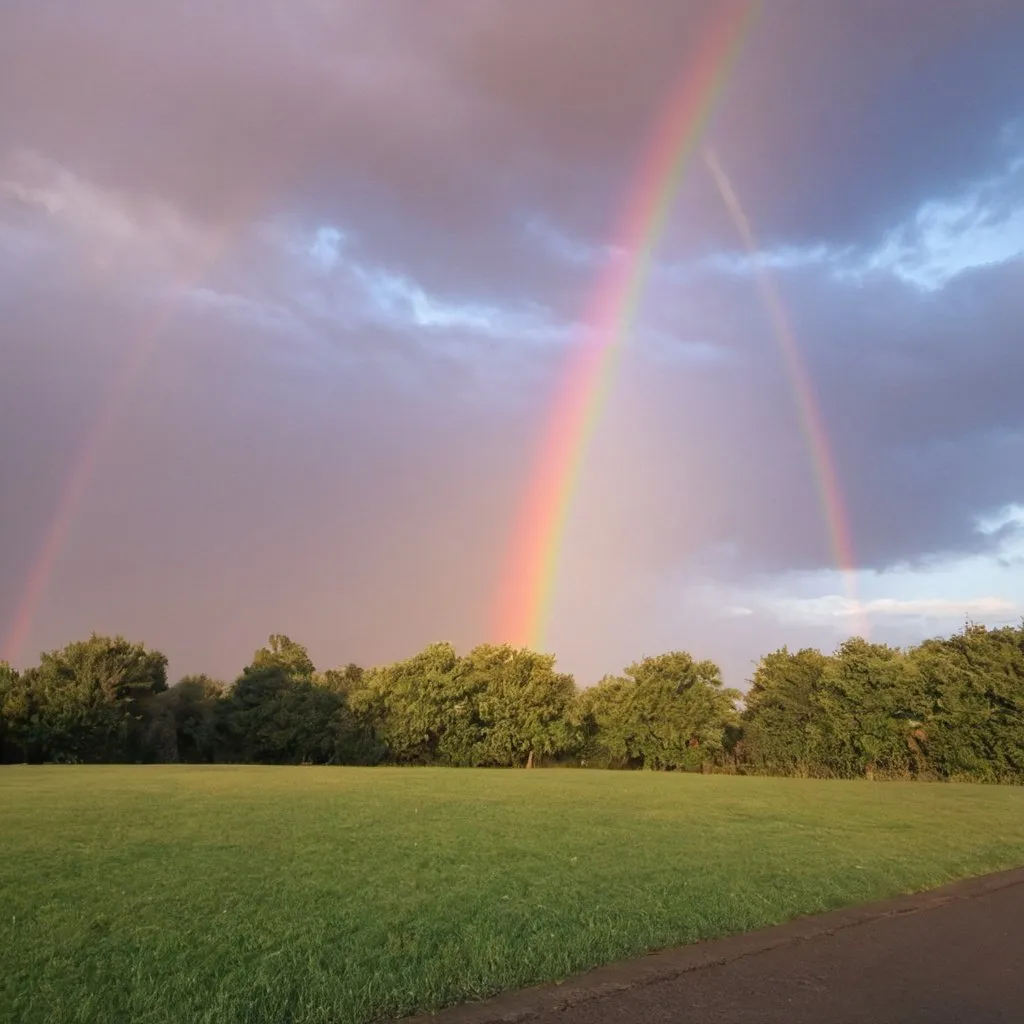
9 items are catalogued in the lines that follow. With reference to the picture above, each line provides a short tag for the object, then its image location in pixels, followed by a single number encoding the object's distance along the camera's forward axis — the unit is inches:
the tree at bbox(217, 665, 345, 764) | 2640.3
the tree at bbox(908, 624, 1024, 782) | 1724.9
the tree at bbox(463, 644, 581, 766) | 2608.3
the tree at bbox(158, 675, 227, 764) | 2827.3
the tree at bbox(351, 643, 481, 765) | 2588.6
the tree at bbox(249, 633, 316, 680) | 3534.9
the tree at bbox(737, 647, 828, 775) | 2110.0
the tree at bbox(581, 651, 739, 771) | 2434.8
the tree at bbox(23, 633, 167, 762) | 2448.3
